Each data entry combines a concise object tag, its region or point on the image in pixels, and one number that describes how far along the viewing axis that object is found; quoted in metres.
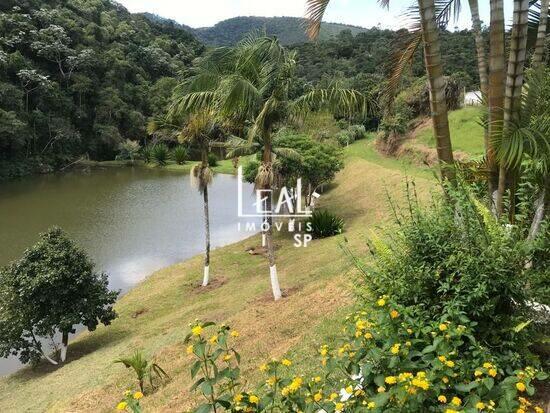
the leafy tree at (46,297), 8.82
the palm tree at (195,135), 10.31
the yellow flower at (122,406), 1.97
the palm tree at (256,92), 7.80
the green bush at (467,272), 2.89
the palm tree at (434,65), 3.59
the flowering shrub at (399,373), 2.07
